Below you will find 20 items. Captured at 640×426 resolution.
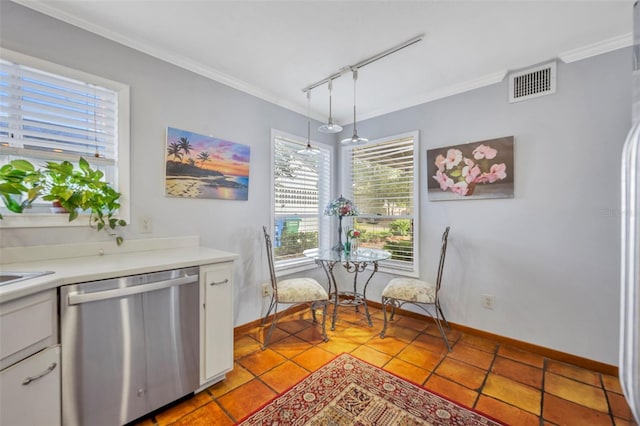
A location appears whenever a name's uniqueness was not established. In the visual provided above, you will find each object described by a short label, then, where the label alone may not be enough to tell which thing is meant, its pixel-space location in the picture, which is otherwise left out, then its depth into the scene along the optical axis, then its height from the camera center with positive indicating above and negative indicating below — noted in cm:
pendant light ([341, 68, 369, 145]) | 232 +65
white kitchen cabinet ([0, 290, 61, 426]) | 107 -65
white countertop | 117 -31
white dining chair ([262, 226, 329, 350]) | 242 -76
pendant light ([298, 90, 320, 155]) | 259 +99
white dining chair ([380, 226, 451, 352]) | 241 -75
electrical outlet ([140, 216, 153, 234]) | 198 -11
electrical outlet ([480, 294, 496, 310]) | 246 -84
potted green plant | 149 +13
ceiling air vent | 218 +109
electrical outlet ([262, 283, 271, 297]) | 277 -83
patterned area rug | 154 -120
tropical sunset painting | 214 +38
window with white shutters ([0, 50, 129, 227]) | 154 +58
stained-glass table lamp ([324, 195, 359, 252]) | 279 +2
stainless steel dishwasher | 128 -72
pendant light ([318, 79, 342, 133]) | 237 +74
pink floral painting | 238 +39
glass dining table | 256 -47
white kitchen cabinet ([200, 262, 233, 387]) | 173 -75
